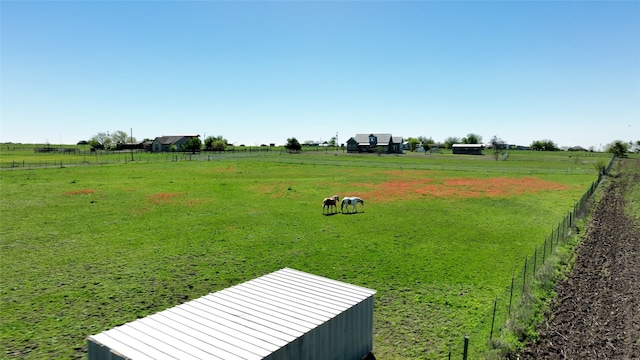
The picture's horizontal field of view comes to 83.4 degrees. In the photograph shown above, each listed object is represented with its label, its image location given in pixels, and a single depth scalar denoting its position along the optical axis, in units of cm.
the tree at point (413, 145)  17968
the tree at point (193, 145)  11575
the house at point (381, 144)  13300
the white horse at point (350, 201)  2877
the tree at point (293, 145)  12692
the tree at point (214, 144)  13575
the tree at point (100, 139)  17109
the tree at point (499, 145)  18285
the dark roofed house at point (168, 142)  13562
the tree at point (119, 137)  17450
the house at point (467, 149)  13412
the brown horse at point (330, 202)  2829
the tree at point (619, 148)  13175
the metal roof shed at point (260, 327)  691
